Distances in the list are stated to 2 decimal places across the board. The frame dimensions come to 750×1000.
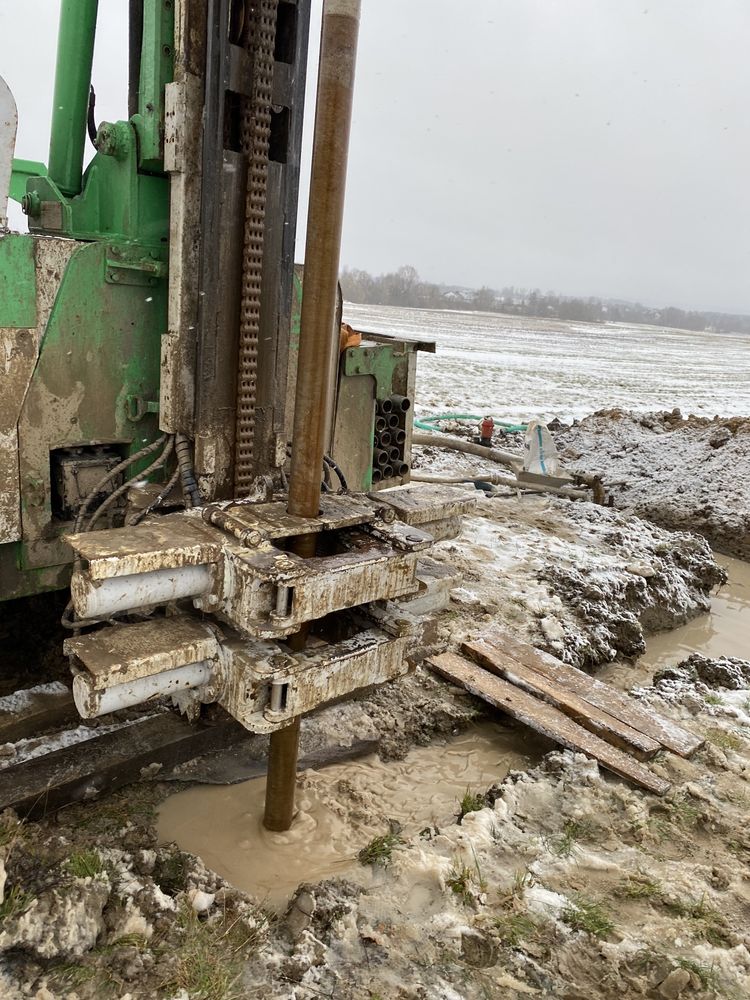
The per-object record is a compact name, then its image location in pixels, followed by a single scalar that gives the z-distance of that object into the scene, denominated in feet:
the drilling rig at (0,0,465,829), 7.75
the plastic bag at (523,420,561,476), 28.07
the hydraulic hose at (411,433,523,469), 30.26
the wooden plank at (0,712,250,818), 9.14
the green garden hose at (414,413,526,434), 36.50
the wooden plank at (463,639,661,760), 11.68
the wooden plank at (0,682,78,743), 10.30
